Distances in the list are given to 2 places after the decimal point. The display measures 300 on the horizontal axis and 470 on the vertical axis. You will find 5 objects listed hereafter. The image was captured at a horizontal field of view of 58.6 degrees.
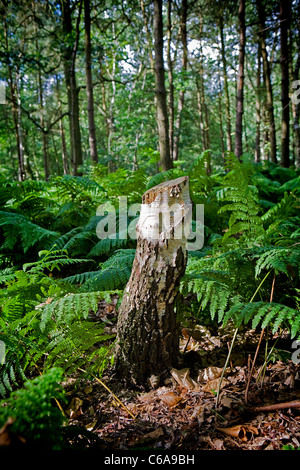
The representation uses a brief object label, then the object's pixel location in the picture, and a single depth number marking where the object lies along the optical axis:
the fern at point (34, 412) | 0.71
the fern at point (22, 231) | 3.06
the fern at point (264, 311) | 1.31
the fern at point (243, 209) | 2.36
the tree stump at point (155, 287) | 1.58
